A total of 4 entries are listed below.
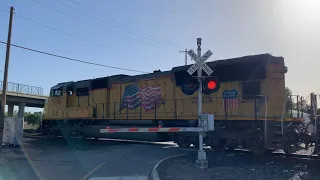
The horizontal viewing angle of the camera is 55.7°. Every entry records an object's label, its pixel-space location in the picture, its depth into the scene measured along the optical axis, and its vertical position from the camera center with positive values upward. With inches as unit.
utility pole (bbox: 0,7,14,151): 607.2 +72.6
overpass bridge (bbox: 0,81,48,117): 1654.7 +83.9
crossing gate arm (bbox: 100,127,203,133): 380.2 -21.2
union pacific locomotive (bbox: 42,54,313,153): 461.1 +18.6
